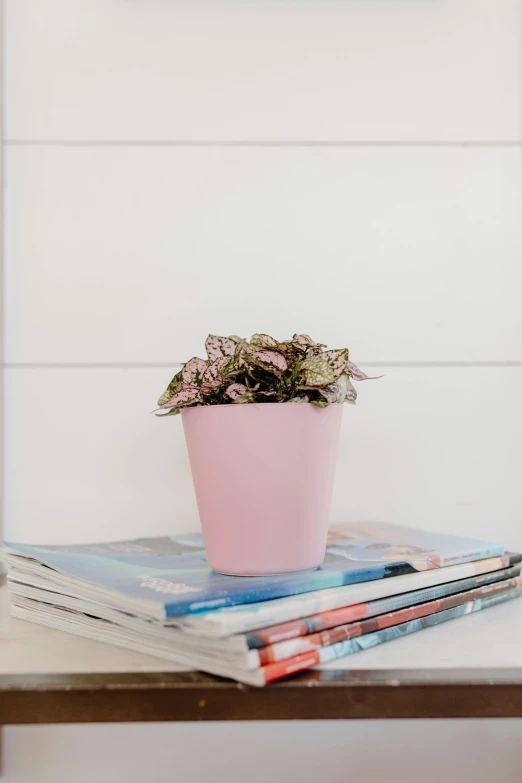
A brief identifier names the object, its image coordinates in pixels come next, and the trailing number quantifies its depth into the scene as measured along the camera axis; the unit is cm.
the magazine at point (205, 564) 46
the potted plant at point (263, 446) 54
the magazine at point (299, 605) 42
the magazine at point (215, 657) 42
